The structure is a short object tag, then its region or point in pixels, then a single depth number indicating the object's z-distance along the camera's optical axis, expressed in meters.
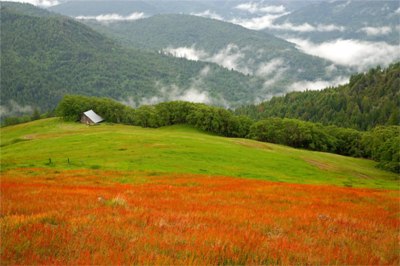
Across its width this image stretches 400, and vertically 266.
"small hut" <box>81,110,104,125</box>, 144.25
